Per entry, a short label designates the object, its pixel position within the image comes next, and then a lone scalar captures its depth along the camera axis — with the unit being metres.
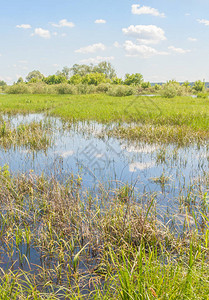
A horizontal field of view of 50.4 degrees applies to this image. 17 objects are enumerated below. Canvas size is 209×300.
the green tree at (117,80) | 71.19
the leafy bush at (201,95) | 38.75
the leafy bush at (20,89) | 48.06
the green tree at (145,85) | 65.25
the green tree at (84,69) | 105.81
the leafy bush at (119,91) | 39.75
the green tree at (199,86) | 60.19
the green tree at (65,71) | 121.88
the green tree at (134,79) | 74.69
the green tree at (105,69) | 108.38
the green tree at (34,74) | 117.12
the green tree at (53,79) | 75.80
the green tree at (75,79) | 65.69
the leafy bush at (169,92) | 34.80
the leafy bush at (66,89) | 44.66
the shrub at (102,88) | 47.25
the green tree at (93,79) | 62.37
